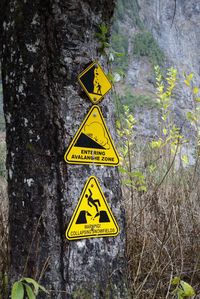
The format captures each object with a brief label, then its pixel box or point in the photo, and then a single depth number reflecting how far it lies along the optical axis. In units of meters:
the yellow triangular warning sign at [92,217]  1.23
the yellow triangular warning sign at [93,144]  1.25
